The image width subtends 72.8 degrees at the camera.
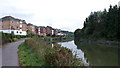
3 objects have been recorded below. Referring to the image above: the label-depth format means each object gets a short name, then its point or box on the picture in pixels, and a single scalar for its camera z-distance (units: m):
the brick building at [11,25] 28.97
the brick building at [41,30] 47.14
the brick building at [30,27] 43.08
